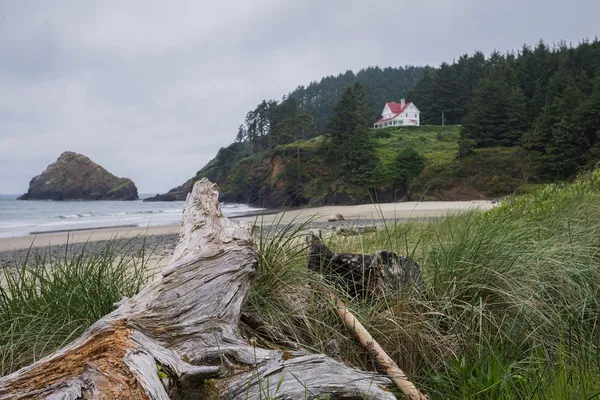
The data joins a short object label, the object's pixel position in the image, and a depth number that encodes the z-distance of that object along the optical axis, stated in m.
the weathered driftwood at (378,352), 2.10
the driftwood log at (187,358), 1.40
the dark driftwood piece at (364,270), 3.04
